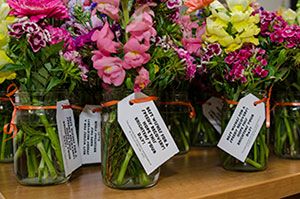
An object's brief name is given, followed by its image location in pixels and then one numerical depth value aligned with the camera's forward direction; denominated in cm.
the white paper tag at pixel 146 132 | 72
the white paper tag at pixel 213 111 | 107
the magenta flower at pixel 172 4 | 75
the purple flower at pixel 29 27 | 68
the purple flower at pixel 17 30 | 68
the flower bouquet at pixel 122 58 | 68
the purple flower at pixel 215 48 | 82
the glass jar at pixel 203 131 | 109
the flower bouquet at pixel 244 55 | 82
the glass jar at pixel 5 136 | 88
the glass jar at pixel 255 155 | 86
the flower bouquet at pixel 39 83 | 70
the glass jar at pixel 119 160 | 73
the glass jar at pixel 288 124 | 95
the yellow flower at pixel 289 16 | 94
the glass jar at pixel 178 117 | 97
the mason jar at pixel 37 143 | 74
